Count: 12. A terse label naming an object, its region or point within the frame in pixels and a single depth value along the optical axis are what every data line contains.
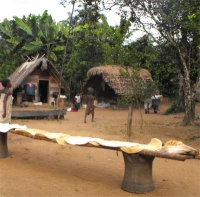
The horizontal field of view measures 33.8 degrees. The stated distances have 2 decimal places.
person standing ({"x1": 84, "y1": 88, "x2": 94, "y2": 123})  12.84
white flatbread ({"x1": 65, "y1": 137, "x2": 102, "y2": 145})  4.58
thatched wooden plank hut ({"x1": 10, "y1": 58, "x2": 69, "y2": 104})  20.01
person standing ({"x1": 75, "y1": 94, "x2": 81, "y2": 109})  19.78
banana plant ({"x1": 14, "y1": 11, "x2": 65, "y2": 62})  21.67
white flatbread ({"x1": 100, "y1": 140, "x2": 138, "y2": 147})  4.31
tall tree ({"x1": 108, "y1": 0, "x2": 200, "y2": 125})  9.07
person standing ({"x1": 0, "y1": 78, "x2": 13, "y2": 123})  7.05
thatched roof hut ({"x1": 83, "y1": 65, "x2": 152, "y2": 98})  19.24
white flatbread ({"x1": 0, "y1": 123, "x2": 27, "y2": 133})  5.83
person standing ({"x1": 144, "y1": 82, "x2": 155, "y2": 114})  10.21
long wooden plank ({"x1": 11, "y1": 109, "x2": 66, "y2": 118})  12.48
